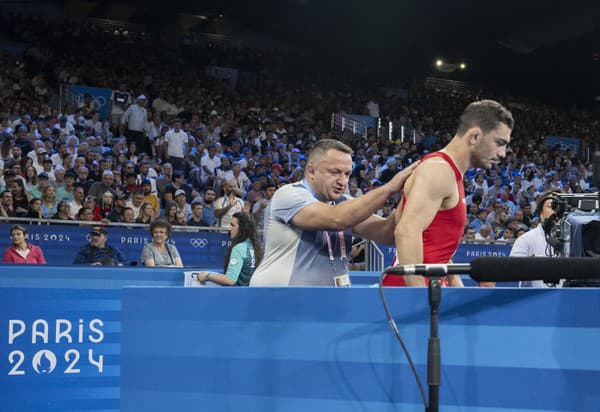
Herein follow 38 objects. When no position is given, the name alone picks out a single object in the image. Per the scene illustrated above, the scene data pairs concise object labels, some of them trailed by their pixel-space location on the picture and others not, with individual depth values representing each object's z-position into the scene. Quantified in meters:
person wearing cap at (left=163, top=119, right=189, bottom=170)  15.34
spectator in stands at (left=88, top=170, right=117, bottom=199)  11.99
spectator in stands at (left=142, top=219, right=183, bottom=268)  8.84
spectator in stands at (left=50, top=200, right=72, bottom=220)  11.26
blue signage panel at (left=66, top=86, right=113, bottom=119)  18.06
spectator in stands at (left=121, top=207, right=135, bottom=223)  11.54
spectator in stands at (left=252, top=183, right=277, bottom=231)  11.98
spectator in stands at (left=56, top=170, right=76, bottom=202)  11.79
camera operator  6.55
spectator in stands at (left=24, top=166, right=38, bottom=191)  11.77
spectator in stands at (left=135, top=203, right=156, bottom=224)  11.87
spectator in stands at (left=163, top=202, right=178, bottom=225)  12.12
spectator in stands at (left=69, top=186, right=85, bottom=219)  11.69
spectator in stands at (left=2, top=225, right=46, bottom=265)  9.38
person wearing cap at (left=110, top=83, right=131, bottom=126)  17.36
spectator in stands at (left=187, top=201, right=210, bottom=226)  12.41
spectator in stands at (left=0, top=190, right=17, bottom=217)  10.95
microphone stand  2.05
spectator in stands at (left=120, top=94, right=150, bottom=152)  16.14
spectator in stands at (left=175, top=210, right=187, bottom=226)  12.17
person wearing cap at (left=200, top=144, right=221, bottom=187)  14.69
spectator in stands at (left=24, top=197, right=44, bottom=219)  11.11
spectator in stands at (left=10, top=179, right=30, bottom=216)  11.19
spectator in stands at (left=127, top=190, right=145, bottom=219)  12.12
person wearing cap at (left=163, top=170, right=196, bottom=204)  12.76
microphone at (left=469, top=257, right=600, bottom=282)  2.09
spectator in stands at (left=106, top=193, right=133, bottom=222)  11.62
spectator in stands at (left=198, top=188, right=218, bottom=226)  12.66
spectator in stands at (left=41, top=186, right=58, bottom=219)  11.52
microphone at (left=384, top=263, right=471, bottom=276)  2.06
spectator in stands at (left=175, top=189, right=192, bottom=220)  12.65
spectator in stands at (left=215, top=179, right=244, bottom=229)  12.52
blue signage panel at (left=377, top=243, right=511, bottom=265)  12.33
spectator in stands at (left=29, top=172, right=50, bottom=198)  11.62
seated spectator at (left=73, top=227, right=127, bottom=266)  9.79
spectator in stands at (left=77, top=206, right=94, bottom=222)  11.35
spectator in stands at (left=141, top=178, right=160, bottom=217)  12.32
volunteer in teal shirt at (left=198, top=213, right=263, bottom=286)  7.27
